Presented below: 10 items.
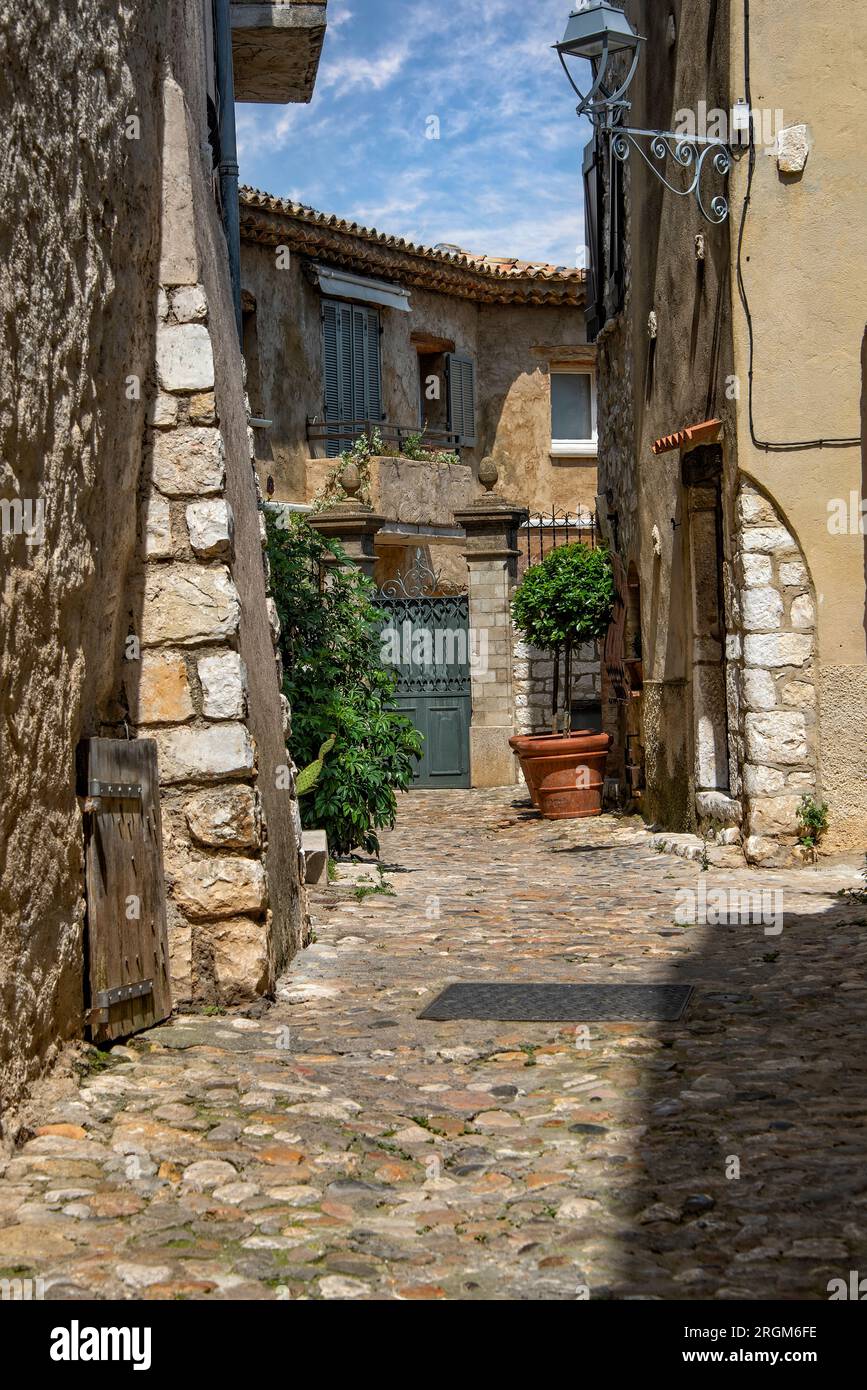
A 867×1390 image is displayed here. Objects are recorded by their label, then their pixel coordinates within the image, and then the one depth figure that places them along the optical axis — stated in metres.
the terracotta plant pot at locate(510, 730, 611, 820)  14.02
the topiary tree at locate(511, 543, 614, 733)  15.07
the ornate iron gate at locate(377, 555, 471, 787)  17.55
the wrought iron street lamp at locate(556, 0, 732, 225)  9.18
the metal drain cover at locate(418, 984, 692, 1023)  5.61
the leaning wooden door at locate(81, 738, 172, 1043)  4.79
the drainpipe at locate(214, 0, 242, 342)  8.06
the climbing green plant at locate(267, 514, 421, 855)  9.23
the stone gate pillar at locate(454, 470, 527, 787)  17.31
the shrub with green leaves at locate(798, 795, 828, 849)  9.13
